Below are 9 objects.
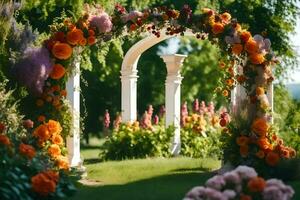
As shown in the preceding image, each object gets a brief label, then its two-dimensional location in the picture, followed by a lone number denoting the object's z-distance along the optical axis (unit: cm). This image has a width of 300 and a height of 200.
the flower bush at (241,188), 531
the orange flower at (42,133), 982
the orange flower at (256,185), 546
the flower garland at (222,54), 1023
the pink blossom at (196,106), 1641
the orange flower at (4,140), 677
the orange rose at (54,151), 1009
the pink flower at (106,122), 1589
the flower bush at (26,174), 618
